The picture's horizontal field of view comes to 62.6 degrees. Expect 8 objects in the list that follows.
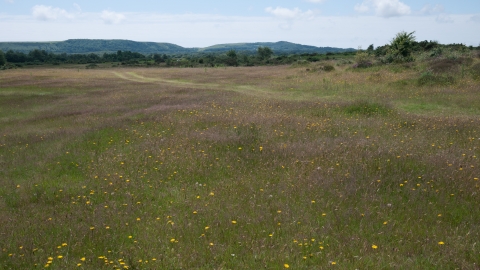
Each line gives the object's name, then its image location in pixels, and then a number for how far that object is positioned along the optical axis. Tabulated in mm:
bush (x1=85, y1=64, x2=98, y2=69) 93531
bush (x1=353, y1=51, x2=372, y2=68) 41875
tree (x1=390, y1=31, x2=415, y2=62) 43750
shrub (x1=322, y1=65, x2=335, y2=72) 43738
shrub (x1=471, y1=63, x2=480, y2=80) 25195
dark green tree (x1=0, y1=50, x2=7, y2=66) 99438
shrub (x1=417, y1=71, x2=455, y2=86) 24938
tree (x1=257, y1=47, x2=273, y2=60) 119125
